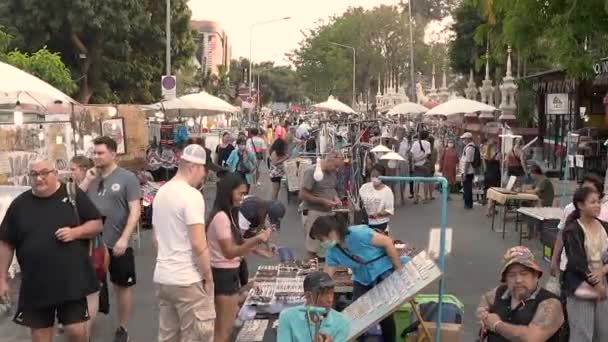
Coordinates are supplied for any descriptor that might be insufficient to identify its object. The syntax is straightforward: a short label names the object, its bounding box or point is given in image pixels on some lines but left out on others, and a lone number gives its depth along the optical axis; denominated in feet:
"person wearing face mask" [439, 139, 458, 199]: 62.64
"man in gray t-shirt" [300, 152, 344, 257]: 32.19
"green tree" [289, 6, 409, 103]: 218.59
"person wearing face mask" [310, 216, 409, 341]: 21.56
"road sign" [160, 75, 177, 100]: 72.18
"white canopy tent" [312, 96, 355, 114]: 89.66
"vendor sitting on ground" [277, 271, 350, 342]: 15.87
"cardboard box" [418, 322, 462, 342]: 20.48
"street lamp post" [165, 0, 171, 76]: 81.56
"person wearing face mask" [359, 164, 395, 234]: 32.68
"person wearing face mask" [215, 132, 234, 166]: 61.82
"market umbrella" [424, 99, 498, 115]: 69.67
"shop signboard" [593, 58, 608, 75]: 53.70
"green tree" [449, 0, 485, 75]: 114.42
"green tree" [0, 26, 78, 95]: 71.15
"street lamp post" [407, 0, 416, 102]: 140.93
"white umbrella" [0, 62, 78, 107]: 30.18
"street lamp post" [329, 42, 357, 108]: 225.58
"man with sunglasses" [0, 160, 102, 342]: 17.94
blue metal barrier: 19.65
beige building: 341.82
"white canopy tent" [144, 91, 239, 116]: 69.36
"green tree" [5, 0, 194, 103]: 106.83
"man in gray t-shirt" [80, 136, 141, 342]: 22.97
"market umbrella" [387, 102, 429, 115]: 91.04
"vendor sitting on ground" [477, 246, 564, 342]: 15.26
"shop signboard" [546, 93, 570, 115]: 69.92
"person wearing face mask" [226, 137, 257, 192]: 57.36
